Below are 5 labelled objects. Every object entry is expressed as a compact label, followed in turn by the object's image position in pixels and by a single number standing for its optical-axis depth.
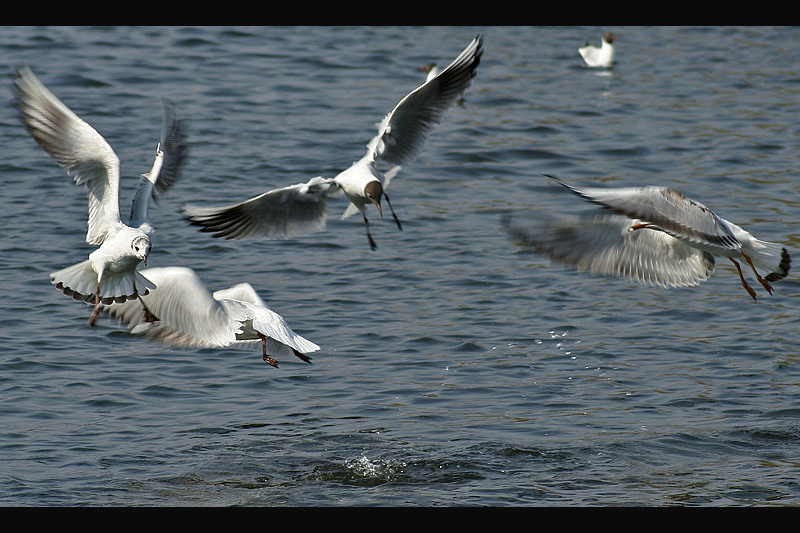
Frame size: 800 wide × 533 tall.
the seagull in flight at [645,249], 14.95
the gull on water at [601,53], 37.84
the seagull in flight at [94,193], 14.87
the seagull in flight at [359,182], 16.20
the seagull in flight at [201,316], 14.02
